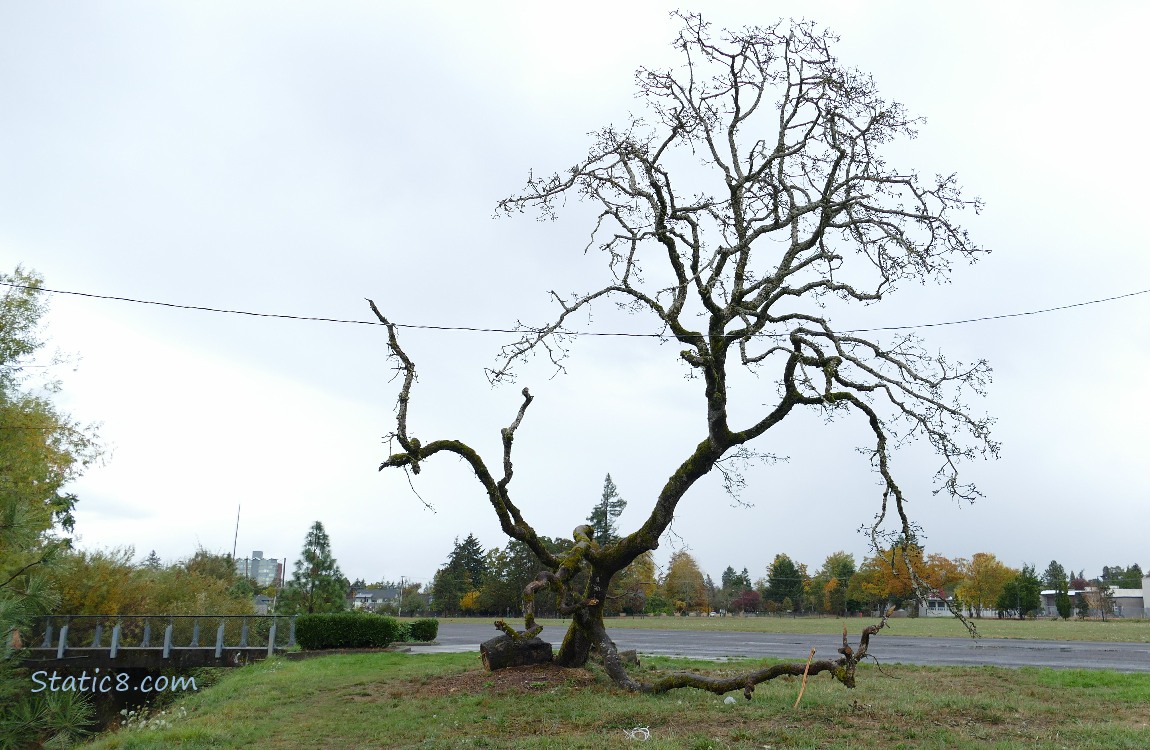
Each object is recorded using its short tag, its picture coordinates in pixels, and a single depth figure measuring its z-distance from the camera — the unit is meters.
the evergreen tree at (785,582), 83.00
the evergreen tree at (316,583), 27.31
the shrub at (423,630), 25.72
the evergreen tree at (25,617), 6.25
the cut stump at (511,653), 14.12
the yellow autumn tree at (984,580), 70.56
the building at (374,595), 88.25
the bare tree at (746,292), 13.05
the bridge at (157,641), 21.48
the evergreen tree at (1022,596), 65.62
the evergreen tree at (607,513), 71.19
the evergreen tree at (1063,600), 61.94
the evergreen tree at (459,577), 73.06
